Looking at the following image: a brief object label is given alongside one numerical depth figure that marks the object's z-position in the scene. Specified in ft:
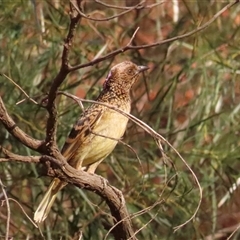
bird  27.43
